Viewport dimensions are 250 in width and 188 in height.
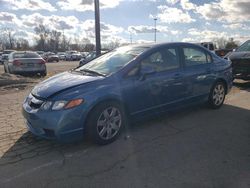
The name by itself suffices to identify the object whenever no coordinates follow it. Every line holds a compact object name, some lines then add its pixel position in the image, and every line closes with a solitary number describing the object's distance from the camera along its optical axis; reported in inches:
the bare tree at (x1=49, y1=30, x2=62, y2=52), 2468.6
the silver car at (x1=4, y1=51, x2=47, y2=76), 355.1
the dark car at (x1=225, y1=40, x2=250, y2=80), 256.4
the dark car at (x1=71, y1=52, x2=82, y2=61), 1266.1
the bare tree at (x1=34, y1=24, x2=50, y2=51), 2394.4
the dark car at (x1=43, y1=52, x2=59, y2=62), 1121.1
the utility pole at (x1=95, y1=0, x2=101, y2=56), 263.4
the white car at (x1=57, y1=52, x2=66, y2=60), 1357.3
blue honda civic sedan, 106.4
